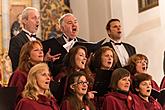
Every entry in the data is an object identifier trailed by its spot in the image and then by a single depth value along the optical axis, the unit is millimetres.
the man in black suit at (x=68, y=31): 9293
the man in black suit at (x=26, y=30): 8864
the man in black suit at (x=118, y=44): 9588
